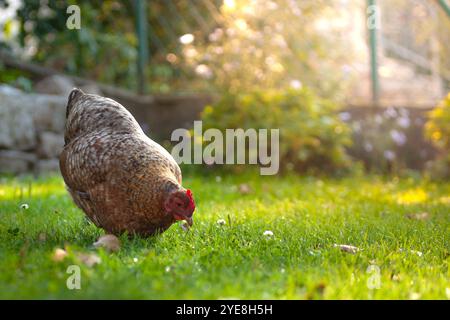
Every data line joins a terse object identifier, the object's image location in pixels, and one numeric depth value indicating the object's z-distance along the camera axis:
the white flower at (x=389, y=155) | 6.76
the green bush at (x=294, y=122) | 6.08
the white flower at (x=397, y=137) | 6.77
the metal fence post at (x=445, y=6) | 6.05
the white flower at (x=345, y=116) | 6.90
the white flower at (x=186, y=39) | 6.50
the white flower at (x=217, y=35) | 6.77
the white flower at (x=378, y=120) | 6.86
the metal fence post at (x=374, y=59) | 7.11
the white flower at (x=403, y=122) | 6.87
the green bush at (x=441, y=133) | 6.01
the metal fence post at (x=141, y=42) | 7.40
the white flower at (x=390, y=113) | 6.95
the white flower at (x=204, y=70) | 6.56
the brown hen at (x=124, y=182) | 2.92
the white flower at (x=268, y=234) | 3.20
